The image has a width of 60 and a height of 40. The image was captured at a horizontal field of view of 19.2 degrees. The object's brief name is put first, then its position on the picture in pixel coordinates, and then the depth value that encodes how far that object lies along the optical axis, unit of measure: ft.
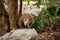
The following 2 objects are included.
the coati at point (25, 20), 18.76
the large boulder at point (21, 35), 11.06
